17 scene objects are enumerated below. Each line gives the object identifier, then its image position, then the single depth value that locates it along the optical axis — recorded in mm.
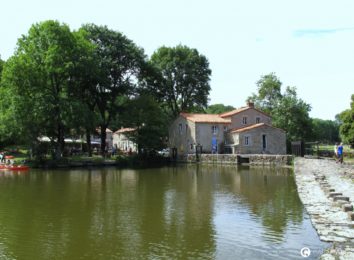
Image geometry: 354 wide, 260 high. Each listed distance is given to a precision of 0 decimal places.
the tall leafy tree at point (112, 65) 58750
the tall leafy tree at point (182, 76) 70375
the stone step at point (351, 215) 12922
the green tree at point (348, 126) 44812
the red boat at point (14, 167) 44750
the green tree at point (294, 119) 63219
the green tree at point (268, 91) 74181
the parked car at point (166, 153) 62031
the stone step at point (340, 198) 16025
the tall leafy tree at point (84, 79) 49262
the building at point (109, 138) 89488
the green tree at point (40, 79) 46688
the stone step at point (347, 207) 14016
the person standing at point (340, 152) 35000
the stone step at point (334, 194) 17044
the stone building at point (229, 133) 56125
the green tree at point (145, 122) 55781
